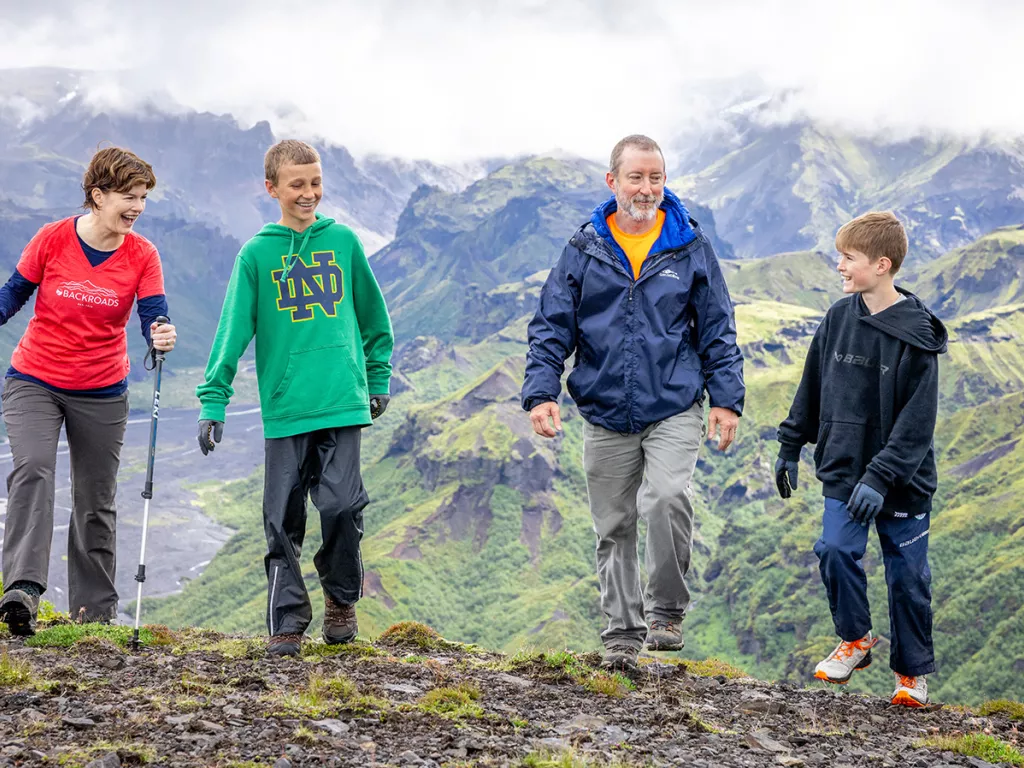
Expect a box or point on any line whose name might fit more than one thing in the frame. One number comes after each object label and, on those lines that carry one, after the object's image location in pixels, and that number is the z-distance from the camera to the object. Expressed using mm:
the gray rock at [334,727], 5910
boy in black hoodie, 7836
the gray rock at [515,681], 7922
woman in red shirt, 8703
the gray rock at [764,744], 6500
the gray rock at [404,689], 7199
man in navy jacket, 7781
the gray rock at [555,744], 5758
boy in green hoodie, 7980
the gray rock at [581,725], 6354
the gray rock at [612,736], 6141
